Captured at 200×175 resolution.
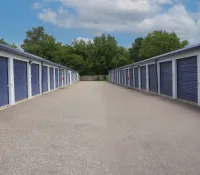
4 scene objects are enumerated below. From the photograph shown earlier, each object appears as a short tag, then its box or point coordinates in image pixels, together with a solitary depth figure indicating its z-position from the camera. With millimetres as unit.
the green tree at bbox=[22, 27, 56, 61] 48455
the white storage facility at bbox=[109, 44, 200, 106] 9888
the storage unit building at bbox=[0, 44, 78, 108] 9780
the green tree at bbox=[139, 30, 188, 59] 46972
